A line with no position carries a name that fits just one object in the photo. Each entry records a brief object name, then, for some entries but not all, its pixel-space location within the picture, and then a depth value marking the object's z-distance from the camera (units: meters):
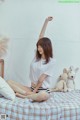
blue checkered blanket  1.73
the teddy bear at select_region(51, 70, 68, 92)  2.39
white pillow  1.86
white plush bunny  2.41
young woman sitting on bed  2.18
